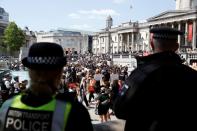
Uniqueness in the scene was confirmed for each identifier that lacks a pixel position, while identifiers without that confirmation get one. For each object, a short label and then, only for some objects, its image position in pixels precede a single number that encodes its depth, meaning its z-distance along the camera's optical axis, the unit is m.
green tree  61.34
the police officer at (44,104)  1.76
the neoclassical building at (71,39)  94.97
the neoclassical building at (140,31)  46.69
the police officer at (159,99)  2.07
